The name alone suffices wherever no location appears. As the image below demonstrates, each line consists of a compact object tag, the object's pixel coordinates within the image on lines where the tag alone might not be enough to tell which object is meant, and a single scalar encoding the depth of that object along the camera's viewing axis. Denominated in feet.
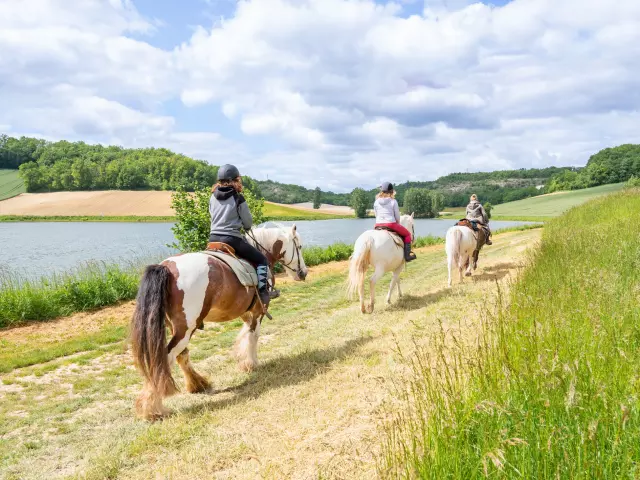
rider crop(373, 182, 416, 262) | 29.22
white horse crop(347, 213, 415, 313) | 27.61
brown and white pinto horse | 14.12
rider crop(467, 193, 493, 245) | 41.45
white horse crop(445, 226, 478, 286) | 34.99
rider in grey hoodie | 17.76
